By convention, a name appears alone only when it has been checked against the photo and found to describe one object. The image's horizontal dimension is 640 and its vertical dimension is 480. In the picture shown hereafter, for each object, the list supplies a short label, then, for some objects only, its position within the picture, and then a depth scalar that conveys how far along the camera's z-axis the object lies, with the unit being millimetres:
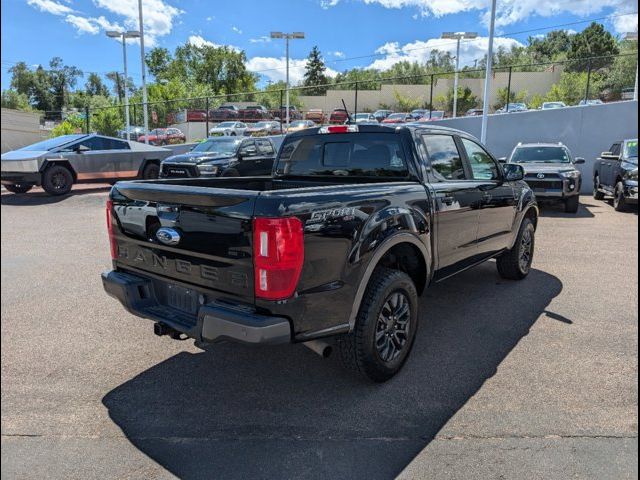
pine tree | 96688
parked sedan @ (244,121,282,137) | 28522
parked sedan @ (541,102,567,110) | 21869
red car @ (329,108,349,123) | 34081
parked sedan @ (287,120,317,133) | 27891
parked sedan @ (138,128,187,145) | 29672
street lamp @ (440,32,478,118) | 27781
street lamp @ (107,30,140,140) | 26359
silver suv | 11828
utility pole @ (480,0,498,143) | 18469
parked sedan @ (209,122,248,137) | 30594
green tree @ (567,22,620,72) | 79562
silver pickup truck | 13297
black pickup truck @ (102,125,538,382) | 2818
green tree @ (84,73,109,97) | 93125
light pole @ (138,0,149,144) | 24969
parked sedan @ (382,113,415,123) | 33050
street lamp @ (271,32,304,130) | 30272
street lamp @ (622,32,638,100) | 24969
